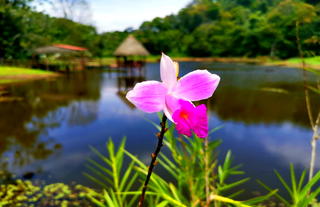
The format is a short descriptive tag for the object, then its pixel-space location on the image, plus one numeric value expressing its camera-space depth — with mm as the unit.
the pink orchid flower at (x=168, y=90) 294
